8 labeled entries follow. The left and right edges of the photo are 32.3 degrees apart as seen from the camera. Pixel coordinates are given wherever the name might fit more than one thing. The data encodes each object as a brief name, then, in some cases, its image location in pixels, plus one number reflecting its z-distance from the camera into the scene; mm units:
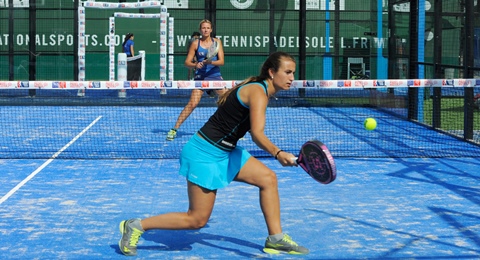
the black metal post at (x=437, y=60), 14638
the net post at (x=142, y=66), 24055
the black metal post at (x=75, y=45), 22734
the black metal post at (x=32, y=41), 22234
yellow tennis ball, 9925
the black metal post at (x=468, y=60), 13109
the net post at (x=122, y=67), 22297
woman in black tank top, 5953
